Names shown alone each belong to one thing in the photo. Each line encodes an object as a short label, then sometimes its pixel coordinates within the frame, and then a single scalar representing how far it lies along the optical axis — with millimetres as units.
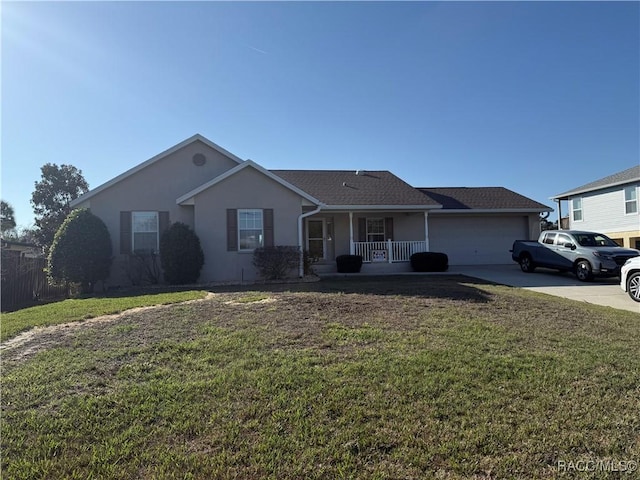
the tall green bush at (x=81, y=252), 12586
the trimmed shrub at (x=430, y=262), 16406
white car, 10148
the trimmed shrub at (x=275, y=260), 13320
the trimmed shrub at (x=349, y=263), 16234
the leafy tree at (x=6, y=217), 35094
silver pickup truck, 13625
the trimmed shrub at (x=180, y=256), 12773
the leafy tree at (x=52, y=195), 31141
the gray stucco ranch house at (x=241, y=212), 13742
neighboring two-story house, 19891
